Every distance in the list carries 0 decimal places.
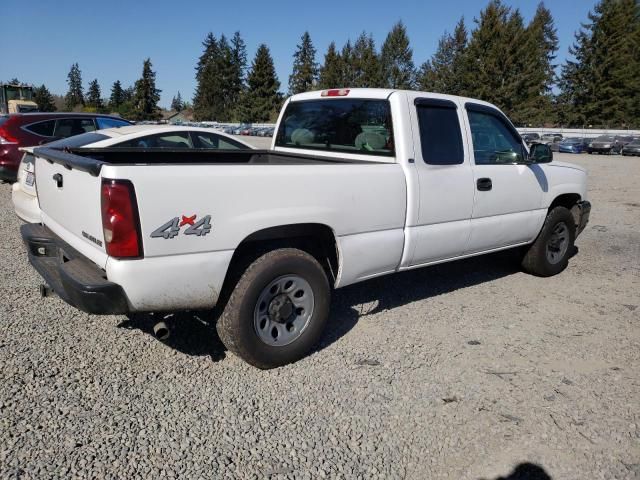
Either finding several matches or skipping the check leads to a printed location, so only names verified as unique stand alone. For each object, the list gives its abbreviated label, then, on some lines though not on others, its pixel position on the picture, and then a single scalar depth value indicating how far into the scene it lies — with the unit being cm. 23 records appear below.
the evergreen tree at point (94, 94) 11861
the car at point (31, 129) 967
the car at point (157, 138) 766
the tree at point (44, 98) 9401
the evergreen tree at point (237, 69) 9975
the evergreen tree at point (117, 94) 11866
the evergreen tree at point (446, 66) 7762
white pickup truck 288
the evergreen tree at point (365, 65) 8188
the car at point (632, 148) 3662
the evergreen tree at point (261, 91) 8250
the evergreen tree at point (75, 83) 13012
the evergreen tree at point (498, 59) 6819
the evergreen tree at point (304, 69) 9158
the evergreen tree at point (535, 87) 6981
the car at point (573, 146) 3953
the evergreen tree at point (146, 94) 9375
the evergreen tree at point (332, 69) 8506
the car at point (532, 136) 4786
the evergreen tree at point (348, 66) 8569
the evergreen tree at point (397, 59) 8288
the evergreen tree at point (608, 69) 6550
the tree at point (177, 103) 13600
